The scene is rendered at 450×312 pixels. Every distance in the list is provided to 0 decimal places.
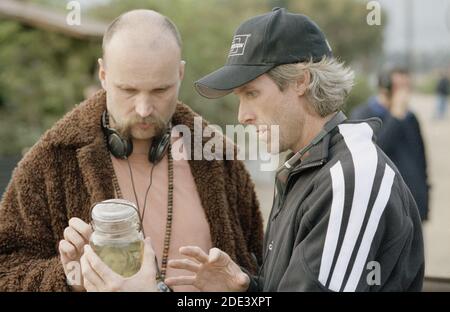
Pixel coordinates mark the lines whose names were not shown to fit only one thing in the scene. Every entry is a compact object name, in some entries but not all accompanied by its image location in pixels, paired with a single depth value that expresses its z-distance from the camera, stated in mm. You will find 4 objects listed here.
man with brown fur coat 2350
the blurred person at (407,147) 5094
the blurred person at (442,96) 19906
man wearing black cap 1774
